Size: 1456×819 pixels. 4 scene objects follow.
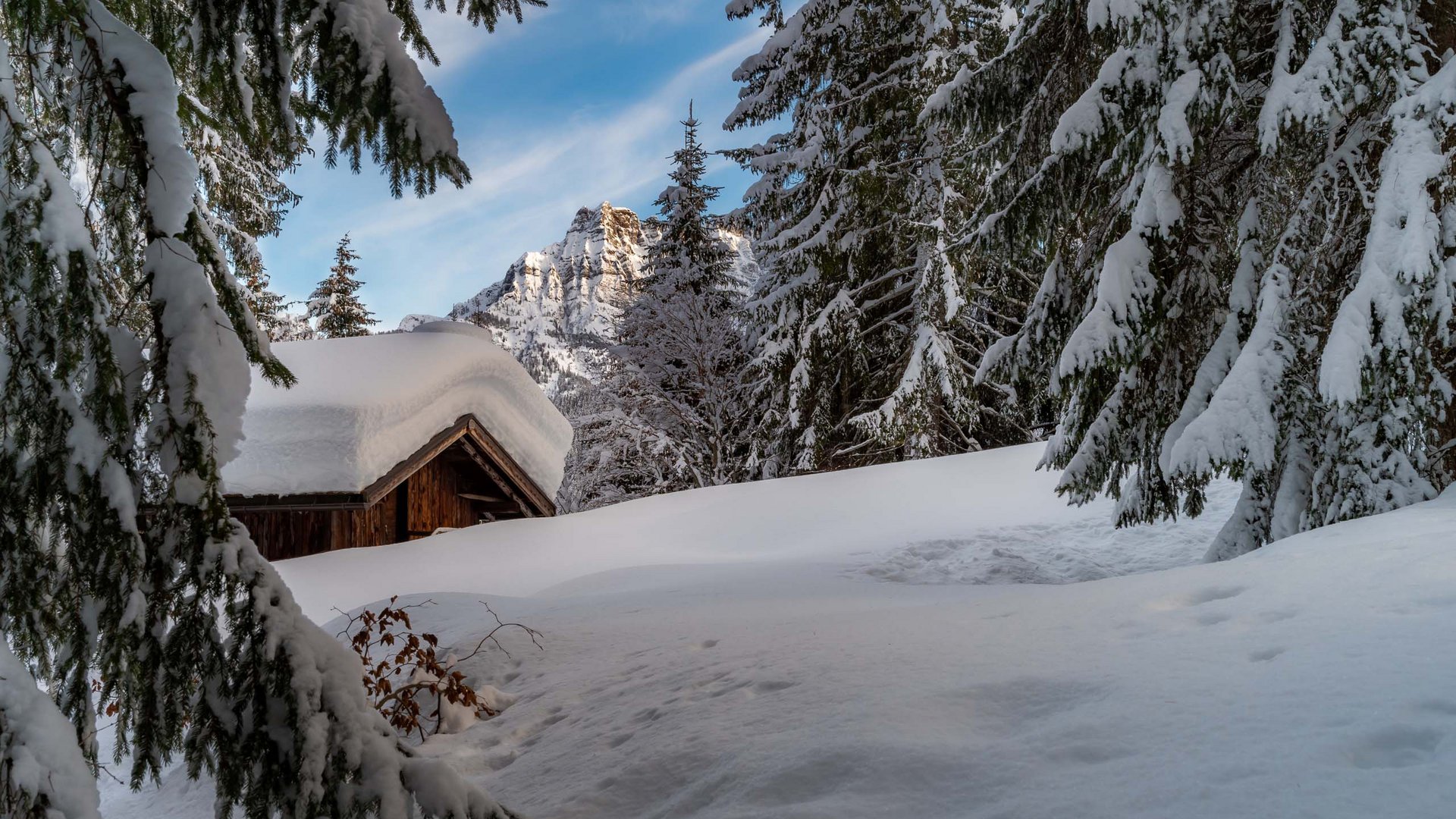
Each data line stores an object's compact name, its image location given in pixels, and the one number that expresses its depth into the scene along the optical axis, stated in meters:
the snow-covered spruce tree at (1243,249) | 4.22
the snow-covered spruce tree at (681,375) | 19.39
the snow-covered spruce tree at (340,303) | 24.98
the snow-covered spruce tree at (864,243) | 12.74
